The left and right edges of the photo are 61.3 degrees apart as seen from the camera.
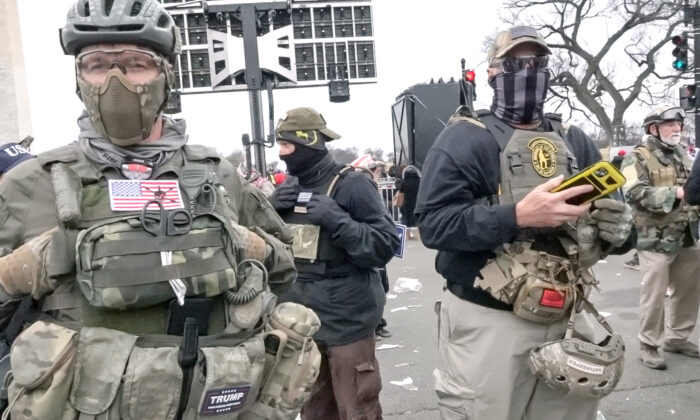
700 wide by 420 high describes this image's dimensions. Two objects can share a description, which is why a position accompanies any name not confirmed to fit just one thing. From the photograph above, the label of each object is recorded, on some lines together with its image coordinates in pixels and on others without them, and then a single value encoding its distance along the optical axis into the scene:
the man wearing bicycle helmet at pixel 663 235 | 4.63
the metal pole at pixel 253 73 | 9.90
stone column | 14.13
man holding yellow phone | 2.23
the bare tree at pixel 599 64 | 27.03
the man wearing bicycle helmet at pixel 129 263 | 1.52
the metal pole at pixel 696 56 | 11.46
